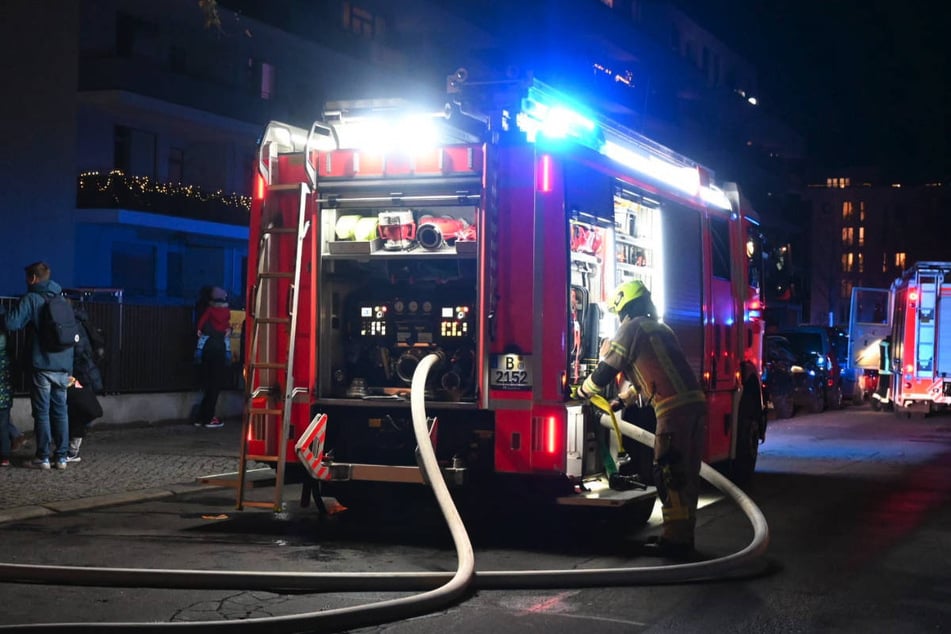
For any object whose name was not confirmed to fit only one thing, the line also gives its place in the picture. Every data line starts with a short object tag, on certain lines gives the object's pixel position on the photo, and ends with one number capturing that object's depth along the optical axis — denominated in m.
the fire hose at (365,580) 5.54
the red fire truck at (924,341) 21.41
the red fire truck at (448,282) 7.98
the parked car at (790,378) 23.03
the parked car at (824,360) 25.69
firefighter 7.82
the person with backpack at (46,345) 11.35
